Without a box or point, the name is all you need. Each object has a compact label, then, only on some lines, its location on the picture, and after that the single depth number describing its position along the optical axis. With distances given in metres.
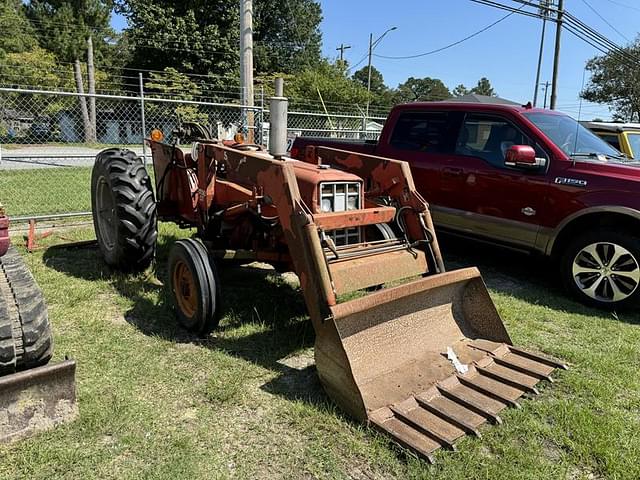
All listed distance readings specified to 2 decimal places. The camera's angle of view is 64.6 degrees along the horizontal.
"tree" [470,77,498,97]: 104.90
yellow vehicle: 8.54
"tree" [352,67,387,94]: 78.66
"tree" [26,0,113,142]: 26.81
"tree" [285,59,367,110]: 29.95
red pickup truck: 4.87
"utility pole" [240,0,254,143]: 9.77
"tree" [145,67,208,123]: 25.63
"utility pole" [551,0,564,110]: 19.28
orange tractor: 2.95
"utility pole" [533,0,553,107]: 18.48
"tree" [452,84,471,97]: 105.96
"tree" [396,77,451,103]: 95.75
